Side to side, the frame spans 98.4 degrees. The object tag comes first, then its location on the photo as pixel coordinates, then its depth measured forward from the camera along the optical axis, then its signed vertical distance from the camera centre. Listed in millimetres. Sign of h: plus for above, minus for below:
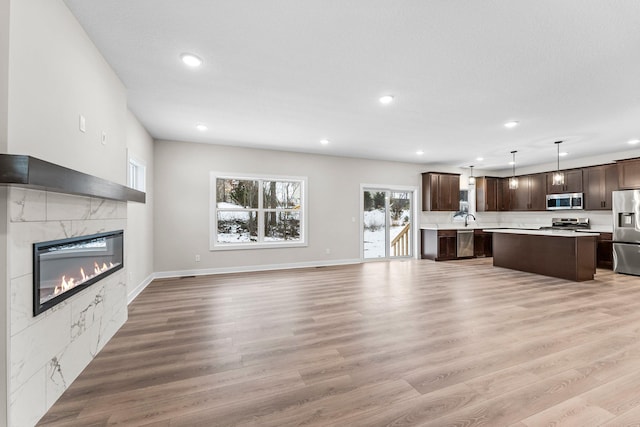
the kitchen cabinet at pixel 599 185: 6129 +724
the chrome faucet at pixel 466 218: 8388 -23
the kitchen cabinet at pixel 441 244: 7309 -723
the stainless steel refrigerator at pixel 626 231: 5414 -294
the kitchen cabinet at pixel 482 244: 7793 -754
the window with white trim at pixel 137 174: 4195 +708
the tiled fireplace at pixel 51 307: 1485 -600
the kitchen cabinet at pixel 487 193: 8242 +722
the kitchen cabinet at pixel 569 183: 6730 +844
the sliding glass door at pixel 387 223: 7258 -155
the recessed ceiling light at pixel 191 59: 2504 +1471
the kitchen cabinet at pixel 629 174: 5520 +877
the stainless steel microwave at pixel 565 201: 6660 +397
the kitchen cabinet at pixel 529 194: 7489 +659
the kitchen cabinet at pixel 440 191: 7629 +729
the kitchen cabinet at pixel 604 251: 6047 -763
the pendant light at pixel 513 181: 5934 +780
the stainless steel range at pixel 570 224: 6773 -175
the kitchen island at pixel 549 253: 4965 -701
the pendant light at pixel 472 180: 7301 +987
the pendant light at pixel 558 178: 5430 +759
